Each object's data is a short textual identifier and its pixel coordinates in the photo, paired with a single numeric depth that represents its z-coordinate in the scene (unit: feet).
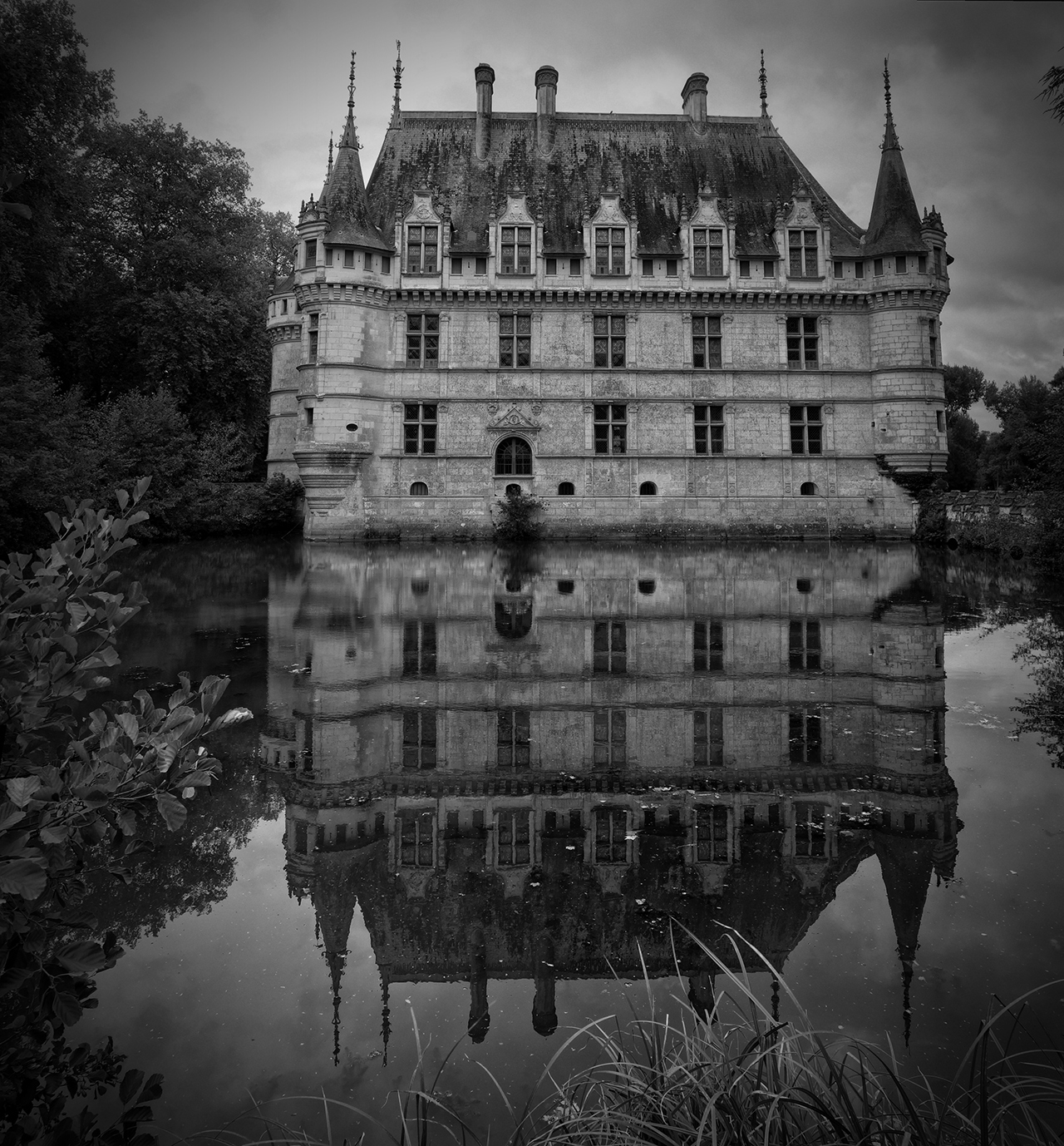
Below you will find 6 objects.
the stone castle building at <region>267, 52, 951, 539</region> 102.06
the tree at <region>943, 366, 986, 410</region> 253.65
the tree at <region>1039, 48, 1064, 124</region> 29.99
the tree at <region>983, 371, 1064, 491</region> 48.57
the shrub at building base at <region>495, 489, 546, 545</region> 99.81
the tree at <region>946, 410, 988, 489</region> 212.84
